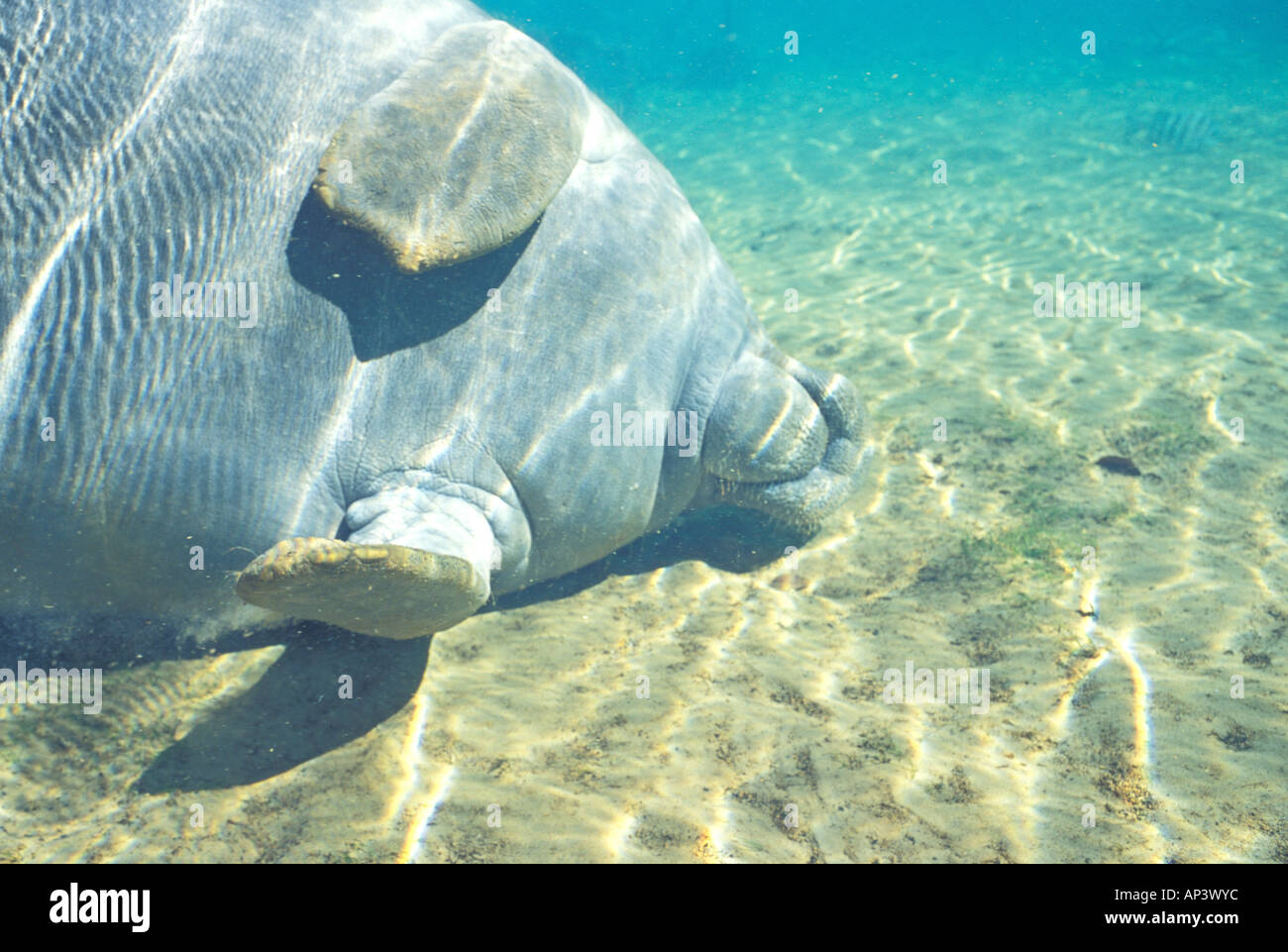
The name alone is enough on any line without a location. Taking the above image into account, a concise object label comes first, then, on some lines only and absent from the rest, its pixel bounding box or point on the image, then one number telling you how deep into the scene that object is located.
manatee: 2.98
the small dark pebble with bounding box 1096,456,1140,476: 5.38
